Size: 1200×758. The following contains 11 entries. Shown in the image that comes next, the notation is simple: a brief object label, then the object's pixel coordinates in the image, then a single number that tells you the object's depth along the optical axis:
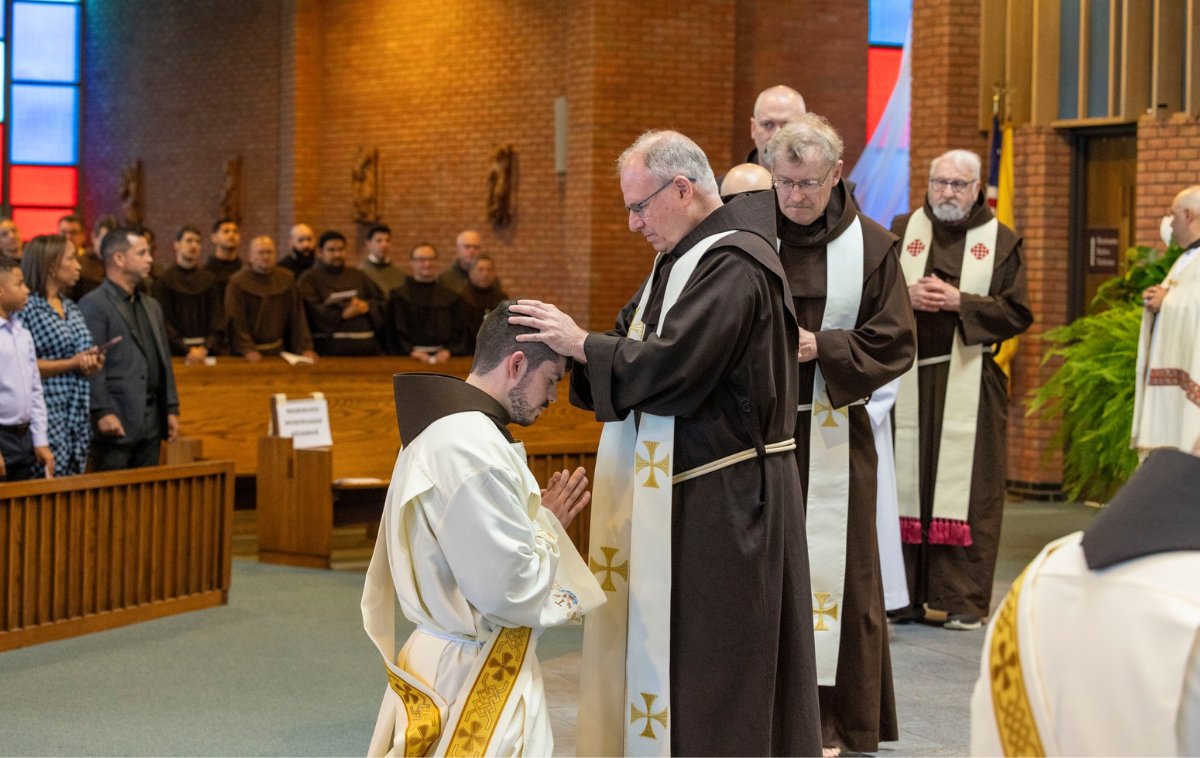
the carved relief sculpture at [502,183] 13.87
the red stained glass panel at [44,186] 17.88
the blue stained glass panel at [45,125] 17.95
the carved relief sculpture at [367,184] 15.22
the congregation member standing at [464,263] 11.97
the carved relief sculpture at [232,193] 16.50
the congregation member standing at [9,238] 11.36
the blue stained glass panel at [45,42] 17.94
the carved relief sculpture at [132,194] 17.72
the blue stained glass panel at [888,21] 13.70
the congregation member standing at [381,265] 12.42
